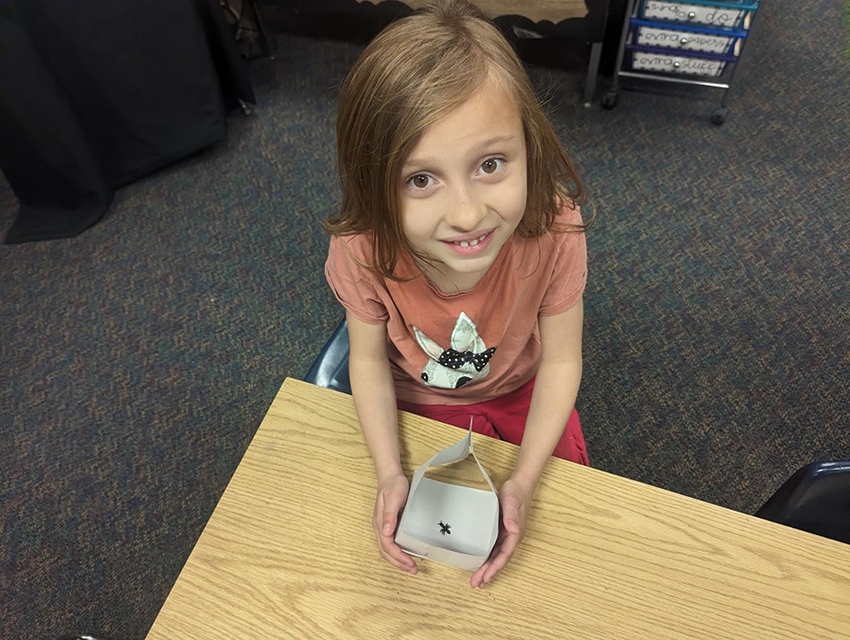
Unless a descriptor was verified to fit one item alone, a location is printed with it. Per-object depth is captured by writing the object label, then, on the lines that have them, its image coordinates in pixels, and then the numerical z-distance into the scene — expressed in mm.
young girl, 611
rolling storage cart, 1744
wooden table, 622
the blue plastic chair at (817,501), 706
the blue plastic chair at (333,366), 1014
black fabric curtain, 1589
